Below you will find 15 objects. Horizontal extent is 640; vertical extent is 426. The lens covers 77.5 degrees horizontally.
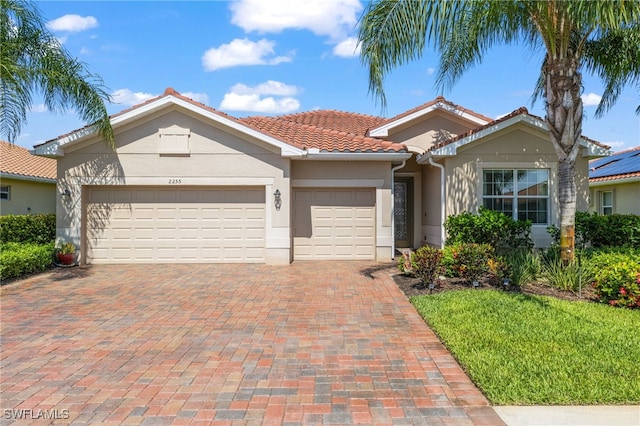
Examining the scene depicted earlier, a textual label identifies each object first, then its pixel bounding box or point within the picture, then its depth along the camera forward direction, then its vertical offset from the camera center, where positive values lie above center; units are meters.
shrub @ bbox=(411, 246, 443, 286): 8.82 -1.13
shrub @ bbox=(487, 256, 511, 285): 8.79 -1.22
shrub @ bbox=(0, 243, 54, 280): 10.23 -1.20
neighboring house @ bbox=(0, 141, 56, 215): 16.88 +1.42
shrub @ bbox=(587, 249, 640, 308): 7.40 -1.28
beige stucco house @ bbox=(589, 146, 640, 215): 16.69 +1.30
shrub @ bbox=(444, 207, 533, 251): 11.37 -0.45
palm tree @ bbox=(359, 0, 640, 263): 7.51 +3.78
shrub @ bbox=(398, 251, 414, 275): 9.85 -1.26
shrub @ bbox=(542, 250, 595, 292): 8.60 -1.33
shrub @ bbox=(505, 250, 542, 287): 8.91 -1.25
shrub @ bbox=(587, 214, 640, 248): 11.55 -0.46
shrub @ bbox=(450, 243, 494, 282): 9.08 -1.05
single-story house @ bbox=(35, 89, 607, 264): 12.46 +0.94
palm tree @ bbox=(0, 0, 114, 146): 10.09 +3.79
